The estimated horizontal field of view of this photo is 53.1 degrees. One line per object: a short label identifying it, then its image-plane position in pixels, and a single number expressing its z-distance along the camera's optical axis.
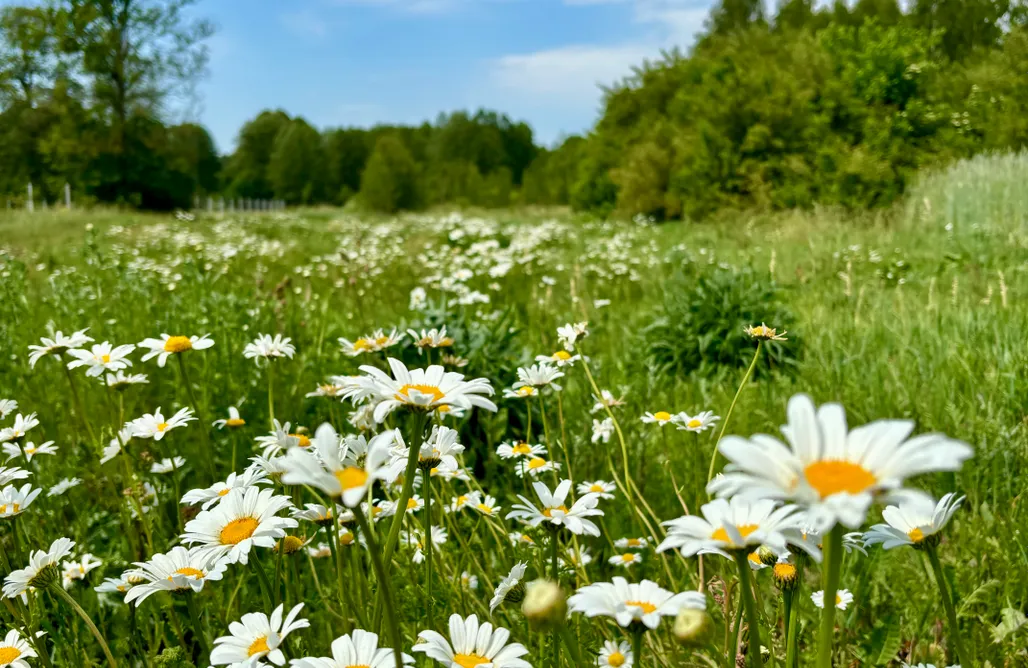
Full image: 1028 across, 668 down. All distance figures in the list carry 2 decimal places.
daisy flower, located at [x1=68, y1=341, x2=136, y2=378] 0.57
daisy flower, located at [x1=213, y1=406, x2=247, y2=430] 0.63
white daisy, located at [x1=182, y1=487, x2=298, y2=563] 0.40
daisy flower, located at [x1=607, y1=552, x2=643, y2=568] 0.59
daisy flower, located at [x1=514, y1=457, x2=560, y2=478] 0.60
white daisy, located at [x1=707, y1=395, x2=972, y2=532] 0.26
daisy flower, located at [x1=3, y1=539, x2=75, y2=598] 0.45
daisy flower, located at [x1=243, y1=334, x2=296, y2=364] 0.63
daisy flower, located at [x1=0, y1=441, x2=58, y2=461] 0.59
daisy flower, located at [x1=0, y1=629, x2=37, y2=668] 0.43
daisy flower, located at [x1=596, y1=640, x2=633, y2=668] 0.41
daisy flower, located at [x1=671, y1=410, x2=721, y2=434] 0.64
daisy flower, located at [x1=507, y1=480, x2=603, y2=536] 0.42
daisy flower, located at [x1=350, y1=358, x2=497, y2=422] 0.35
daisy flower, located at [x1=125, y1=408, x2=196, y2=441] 0.60
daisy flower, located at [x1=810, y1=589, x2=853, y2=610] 0.55
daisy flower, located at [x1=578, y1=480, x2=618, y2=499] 0.53
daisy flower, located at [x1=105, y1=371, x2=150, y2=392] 0.63
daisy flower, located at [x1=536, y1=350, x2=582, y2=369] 0.64
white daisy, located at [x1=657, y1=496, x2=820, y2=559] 0.30
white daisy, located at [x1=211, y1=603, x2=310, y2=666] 0.37
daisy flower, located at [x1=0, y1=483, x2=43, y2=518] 0.48
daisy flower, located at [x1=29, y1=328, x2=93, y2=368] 0.62
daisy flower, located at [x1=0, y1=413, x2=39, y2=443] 0.59
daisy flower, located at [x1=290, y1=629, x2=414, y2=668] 0.36
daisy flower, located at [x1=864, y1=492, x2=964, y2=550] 0.36
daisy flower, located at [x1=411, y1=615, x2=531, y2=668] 0.35
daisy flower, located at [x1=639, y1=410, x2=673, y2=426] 0.64
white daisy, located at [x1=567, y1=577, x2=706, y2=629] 0.32
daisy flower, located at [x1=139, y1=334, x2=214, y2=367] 0.55
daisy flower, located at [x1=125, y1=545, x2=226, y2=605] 0.40
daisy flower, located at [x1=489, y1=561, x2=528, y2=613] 0.39
